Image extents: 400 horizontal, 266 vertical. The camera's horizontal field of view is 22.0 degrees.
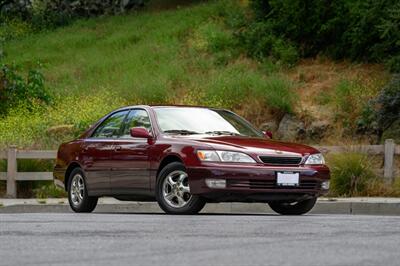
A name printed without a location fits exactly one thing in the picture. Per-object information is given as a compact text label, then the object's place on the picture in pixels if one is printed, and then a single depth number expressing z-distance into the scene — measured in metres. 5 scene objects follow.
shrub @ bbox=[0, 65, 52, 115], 30.16
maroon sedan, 12.34
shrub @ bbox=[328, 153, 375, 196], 17.41
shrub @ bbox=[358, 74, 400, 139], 25.89
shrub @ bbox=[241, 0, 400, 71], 29.16
